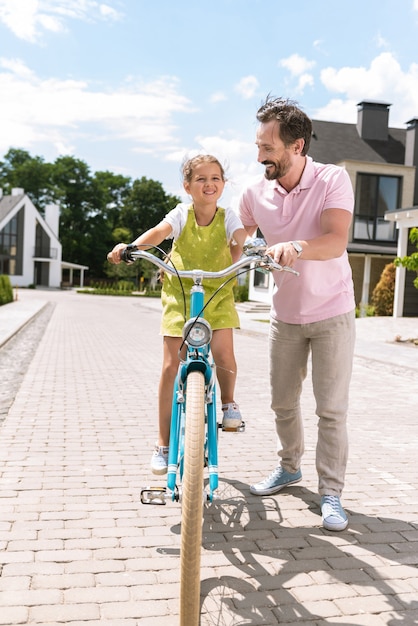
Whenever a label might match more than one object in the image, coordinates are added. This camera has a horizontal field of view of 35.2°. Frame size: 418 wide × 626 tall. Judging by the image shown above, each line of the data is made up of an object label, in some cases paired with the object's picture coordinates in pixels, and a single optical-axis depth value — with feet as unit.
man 11.41
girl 12.03
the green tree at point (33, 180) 284.41
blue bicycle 8.46
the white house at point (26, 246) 221.87
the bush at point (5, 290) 96.80
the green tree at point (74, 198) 280.10
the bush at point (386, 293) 82.94
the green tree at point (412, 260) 52.41
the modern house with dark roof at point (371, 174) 102.68
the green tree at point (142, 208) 256.73
